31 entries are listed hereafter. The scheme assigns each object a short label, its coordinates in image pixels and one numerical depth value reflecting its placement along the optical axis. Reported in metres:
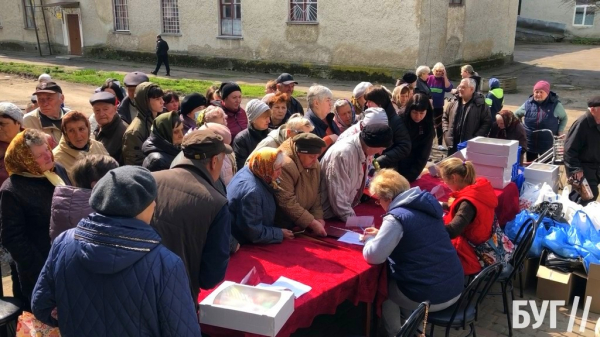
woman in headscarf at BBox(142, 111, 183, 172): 4.44
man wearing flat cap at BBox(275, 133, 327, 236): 4.14
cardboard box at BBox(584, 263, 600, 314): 4.89
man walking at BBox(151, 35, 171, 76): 20.52
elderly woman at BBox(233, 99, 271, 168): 5.53
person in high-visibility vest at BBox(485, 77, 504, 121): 8.67
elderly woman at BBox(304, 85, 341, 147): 6.09
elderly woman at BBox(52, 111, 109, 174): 4.40
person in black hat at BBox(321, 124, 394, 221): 4.49
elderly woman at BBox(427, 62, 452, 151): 10.89
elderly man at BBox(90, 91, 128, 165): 5.47
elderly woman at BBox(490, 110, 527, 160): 7.14
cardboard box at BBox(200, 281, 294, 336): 2.87
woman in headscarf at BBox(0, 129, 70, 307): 3.32
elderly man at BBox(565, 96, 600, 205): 6.21
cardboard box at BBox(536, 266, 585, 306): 5.07
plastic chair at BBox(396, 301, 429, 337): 3.00
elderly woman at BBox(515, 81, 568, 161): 7.72
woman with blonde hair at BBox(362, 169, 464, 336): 3.62
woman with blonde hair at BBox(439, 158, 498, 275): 4.24
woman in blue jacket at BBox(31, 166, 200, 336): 2.17
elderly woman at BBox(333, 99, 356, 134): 6.50
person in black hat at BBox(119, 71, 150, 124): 6.55
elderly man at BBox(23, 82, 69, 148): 5.54
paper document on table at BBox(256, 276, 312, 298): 3.32
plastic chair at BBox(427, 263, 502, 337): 3.80
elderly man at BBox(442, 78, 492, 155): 7.34
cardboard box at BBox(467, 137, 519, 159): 5.45
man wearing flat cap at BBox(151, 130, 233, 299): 2.91
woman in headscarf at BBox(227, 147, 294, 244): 3.86
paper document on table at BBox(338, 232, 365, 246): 4.09
